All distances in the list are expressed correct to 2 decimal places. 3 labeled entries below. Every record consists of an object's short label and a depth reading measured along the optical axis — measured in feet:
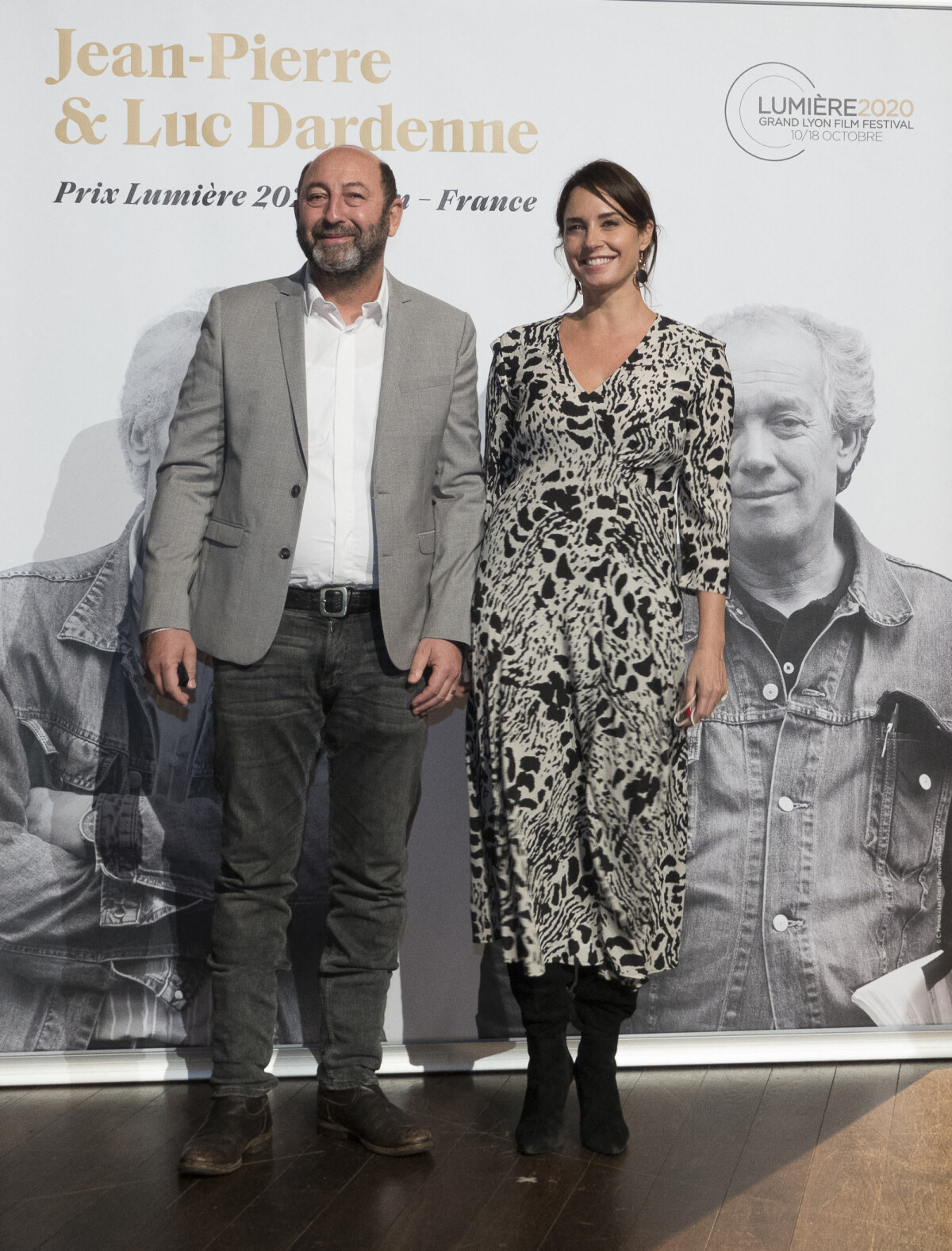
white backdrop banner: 9.75
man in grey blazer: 8.27
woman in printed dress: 8.15
